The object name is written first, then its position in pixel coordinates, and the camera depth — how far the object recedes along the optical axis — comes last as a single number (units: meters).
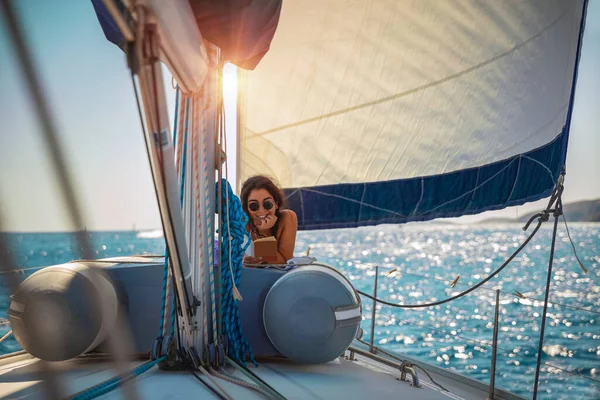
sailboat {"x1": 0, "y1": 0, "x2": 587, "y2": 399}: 1.54
